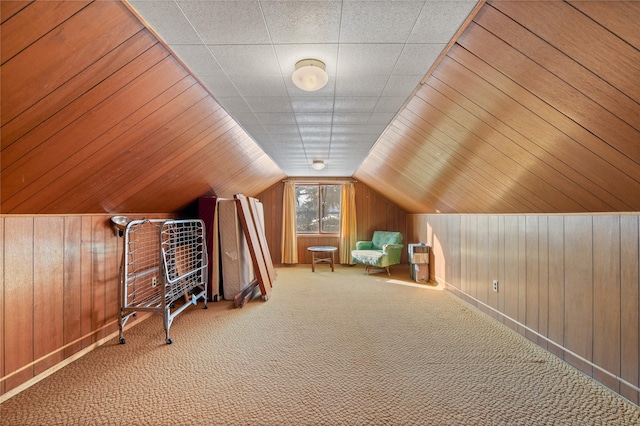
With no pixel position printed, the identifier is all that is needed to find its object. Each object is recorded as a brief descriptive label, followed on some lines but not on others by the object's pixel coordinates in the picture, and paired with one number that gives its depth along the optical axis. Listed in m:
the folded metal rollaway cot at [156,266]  2.81
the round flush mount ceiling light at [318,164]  4.97
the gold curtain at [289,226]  6.84
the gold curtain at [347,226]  6.79
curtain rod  6.96
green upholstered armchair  5.77
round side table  6.08
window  7.23
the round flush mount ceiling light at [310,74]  1.81
